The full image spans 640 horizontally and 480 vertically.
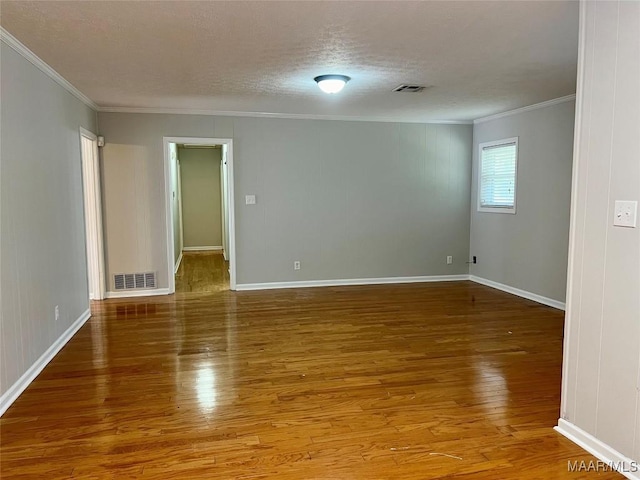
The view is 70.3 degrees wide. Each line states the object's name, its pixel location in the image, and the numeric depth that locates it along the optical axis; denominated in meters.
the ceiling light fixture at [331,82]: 3.94
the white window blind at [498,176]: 5.85
